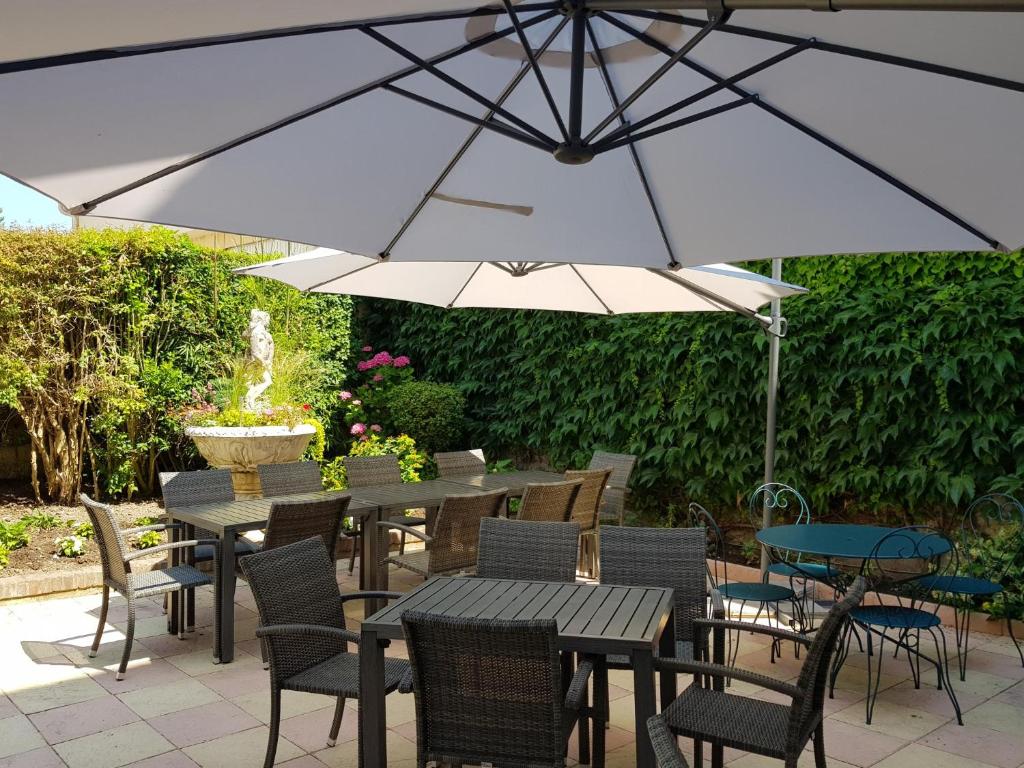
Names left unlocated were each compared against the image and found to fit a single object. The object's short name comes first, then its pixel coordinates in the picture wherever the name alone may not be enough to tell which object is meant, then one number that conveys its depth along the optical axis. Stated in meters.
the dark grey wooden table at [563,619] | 2.89
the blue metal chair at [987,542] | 5.40
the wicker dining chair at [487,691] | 2.61
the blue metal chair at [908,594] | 4.35
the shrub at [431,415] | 10.26
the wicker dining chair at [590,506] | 6.34
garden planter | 8.50
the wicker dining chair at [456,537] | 5.06
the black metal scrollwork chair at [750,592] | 4.74
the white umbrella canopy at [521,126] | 2.63
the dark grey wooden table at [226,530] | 4.89
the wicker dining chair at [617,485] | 7.15
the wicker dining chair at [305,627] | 3.29
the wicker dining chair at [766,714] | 2.73
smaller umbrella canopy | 5.57
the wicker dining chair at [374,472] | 6.79
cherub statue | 9.34
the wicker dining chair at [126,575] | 4.70
